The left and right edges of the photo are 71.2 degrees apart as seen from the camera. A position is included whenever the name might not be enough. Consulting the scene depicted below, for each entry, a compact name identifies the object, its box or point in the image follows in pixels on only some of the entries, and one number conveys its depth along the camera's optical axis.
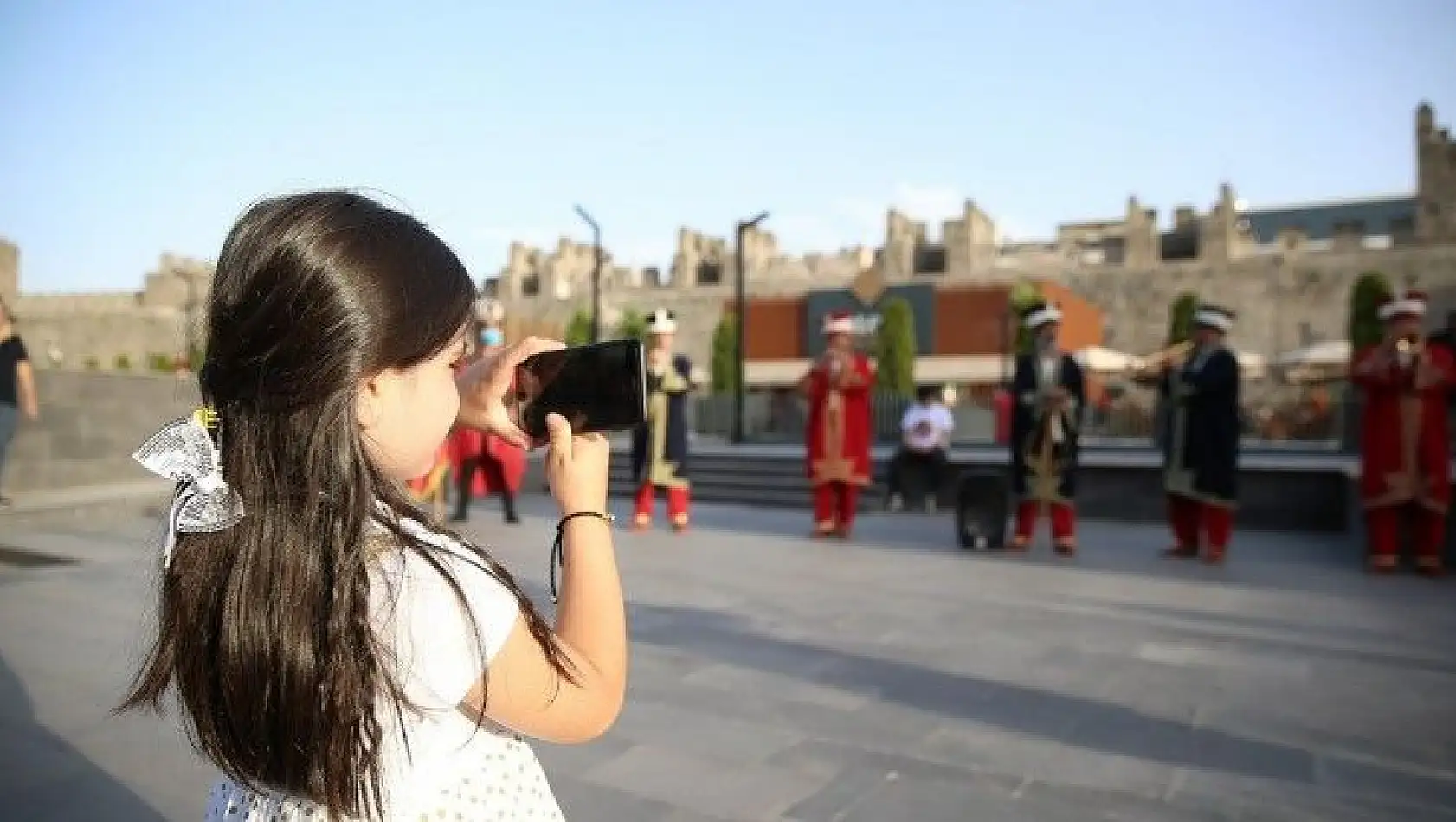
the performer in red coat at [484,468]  9.58
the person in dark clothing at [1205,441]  8.00
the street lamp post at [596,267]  22.77
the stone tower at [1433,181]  36.00
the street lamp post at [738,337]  19.81
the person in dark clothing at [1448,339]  7.68
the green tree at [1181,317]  27.70
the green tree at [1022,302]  25.97
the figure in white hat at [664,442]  9.76
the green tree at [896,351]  28.47
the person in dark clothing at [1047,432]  8.38
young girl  1.14
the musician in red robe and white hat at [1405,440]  7.21
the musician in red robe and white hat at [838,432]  9.43
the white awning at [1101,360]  26.27
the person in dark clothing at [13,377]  8.22
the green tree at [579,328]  41.41
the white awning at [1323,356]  26.33
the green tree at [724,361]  33.09
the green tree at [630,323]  36.01
